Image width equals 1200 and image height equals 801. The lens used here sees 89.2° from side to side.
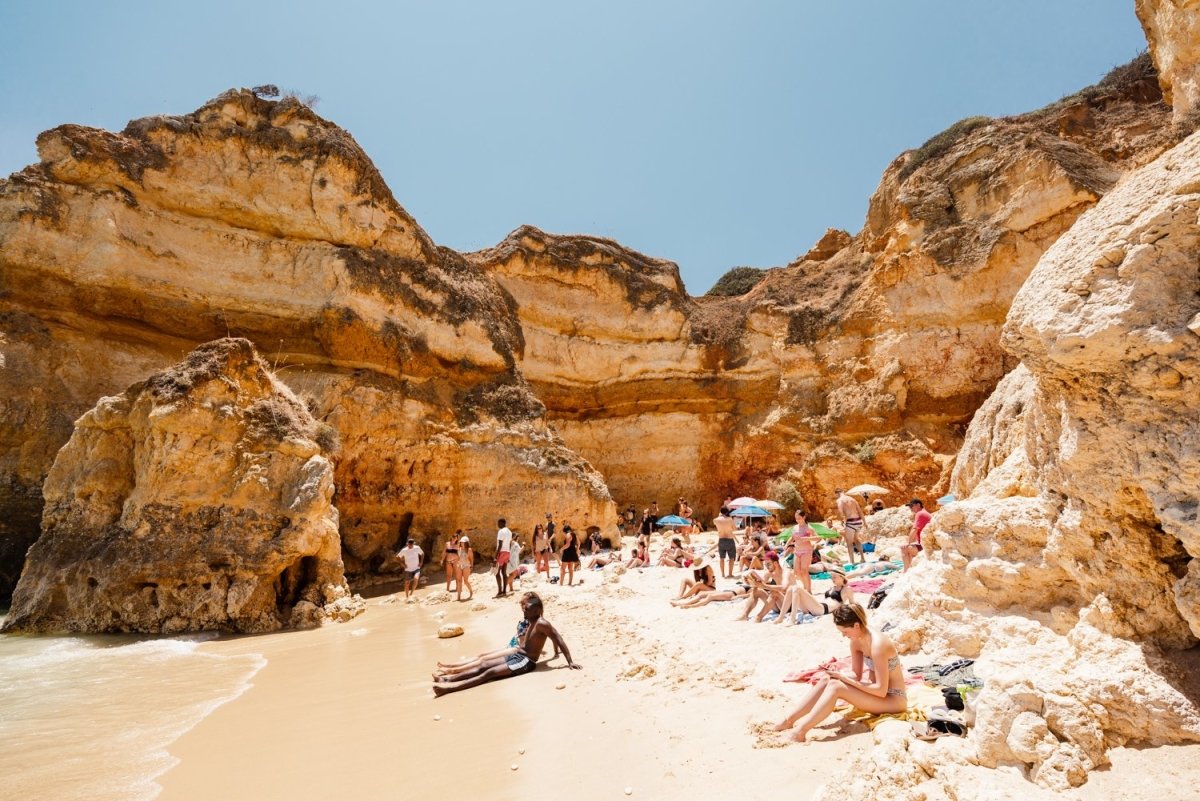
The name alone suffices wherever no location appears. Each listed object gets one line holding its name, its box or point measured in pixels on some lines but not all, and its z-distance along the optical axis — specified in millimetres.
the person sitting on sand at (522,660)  6539
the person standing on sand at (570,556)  13711
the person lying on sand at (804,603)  7422
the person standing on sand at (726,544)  12438
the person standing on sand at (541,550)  15086
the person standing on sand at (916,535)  9000
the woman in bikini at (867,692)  4117
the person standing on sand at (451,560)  13598
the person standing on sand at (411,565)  13625
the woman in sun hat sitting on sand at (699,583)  10008
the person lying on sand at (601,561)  16500
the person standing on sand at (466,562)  13297
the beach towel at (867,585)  8594
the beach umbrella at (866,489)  17156
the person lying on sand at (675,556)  14523
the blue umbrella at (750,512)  15558
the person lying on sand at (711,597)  9484
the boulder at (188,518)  10188
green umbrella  15883
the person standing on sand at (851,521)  12117
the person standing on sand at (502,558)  13141
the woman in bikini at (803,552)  9477
